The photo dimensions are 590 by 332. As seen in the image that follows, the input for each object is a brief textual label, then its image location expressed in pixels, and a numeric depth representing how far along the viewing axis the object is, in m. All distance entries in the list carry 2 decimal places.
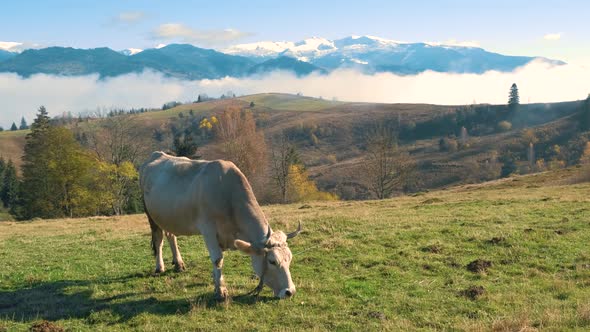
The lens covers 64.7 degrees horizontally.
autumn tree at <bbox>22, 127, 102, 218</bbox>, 58.62
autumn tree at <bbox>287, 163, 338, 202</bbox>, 79.06
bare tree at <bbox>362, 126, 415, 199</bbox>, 69.38
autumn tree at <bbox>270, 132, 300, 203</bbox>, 74.38
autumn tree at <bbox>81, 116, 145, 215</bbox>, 63.59
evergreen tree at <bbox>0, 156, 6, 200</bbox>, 98.34
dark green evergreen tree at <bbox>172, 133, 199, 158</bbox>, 68.94
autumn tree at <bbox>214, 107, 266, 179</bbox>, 72.25
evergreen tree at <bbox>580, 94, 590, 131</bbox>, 160.12
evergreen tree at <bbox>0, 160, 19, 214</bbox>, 86.81
